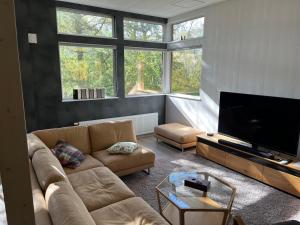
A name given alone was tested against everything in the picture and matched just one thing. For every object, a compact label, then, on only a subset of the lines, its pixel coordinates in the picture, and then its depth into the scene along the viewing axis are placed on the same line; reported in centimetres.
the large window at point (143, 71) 523
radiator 520
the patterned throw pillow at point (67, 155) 275
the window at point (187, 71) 494
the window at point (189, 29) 475
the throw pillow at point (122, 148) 313
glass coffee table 202
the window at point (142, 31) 504
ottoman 432
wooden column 67
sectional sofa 148
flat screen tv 294
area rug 248
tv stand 284
